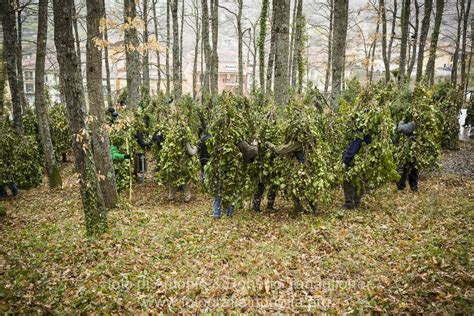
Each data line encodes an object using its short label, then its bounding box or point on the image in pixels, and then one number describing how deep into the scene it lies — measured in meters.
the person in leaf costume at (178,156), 10.54
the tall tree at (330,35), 29.37
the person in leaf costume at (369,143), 8.09
